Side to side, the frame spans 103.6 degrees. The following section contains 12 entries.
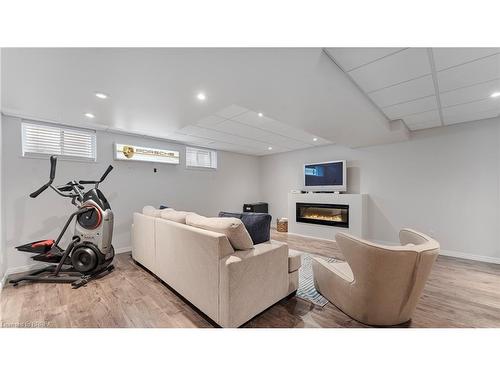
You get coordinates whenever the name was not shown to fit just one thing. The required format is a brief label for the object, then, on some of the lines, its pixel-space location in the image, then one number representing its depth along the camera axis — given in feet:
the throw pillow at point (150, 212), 9.46
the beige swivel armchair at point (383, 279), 4.86
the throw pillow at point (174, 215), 7.69
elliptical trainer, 8.78
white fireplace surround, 14.49
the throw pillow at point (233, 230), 5.70
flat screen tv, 15.94
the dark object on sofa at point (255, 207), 20.03
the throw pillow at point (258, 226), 6.77
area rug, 7.00
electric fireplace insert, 15.52
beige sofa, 5.24
